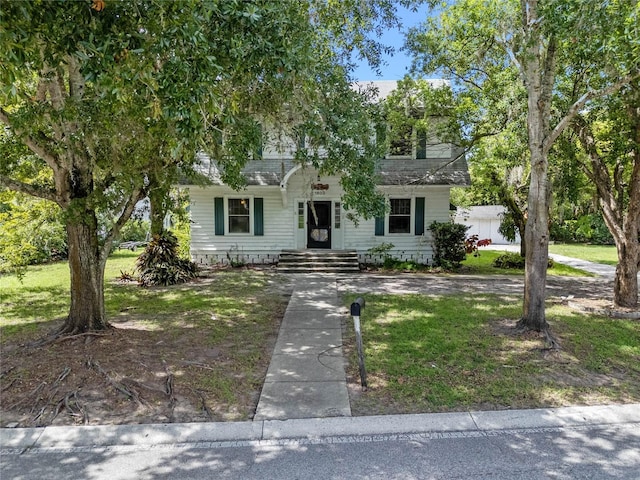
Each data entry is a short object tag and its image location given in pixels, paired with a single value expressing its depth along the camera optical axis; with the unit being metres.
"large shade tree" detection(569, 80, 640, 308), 7.65
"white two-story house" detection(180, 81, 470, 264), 14.59
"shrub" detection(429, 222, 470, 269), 13.91
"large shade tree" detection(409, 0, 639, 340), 5.20
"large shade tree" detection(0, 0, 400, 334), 3.34
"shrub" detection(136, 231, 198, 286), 11.39
